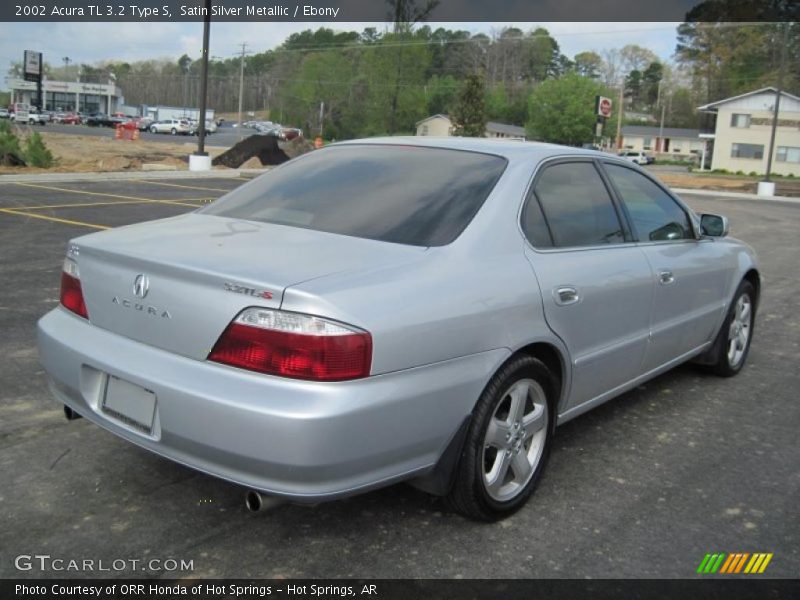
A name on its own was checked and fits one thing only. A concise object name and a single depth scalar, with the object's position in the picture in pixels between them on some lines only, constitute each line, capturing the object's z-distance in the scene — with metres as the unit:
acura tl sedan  2.58
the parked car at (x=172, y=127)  78.62
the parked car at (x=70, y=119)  81.75
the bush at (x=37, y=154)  21.81
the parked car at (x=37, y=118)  74.32
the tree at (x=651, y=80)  134.12
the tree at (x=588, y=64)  133.38
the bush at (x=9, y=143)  21.83
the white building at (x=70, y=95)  118.94
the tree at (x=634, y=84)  135.62
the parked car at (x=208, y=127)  79.64
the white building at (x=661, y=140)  104.50
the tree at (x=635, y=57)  132.50
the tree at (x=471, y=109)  64.75
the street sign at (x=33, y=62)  76.47
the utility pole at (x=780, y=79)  34.86
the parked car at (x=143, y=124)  83.81
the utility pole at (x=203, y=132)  23.56
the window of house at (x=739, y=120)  67.56
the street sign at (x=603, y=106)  33.12
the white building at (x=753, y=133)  64.69
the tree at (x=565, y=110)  90.19
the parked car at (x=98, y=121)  83.69
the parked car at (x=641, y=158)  75.44
